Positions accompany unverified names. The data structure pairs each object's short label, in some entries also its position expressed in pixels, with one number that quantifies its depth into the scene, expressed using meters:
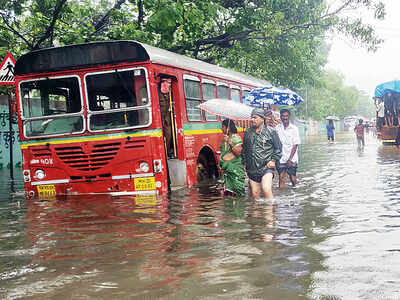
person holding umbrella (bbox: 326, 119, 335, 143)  39.40
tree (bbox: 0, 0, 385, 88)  15.95
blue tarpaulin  29.19
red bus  10.05
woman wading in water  9.80
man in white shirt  11.29
